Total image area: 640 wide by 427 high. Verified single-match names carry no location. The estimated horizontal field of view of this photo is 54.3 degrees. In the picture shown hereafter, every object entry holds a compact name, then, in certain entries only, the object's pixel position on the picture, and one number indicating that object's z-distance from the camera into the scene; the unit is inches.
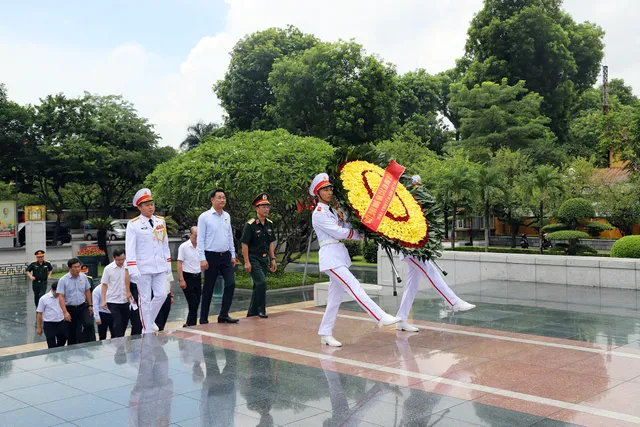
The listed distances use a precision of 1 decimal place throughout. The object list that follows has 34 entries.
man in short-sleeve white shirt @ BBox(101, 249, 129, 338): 361.2
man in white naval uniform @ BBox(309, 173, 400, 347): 286.4
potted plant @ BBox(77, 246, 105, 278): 858.1
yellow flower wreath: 296.4
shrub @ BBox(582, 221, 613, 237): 1056.1
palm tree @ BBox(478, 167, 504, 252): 1077.1
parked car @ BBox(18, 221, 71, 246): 1686.8
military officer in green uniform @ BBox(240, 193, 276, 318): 357.4
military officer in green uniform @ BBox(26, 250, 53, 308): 538.3
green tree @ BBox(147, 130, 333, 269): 699.4
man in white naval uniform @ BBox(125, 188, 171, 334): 317.7
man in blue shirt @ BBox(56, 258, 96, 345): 367.9
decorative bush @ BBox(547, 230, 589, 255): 909.8
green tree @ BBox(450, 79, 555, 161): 1456.7
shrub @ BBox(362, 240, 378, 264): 990.1
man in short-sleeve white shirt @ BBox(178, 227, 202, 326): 393.7
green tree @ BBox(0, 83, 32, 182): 1392.7
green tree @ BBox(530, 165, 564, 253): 1052.5
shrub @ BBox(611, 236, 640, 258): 525.7
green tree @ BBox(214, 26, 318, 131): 1604.3
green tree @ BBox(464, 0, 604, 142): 1732.3
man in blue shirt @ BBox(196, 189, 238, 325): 344.8
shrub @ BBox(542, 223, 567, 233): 1042.9
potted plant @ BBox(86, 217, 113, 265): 1058.3
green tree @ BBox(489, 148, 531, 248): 1188.4
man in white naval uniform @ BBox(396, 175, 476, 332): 313.9
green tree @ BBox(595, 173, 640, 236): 1043.3
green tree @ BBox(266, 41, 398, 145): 1374.3
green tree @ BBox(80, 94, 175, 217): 1498.5
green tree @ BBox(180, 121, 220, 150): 1825.8
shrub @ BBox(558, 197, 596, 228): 981.8
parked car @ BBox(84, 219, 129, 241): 1692.9
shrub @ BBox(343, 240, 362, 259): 1056.8
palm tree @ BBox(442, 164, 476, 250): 1051.3
